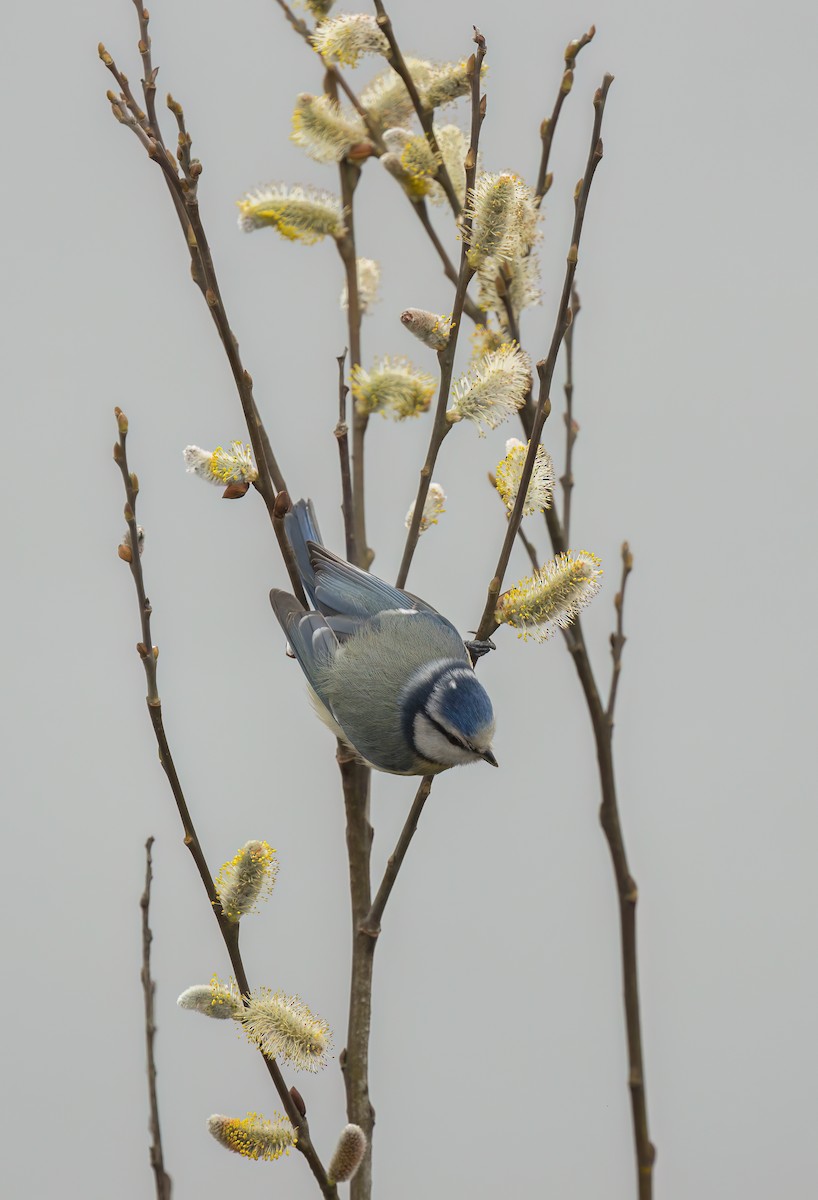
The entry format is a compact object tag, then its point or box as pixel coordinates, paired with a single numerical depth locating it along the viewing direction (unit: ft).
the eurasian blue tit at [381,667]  19.63
